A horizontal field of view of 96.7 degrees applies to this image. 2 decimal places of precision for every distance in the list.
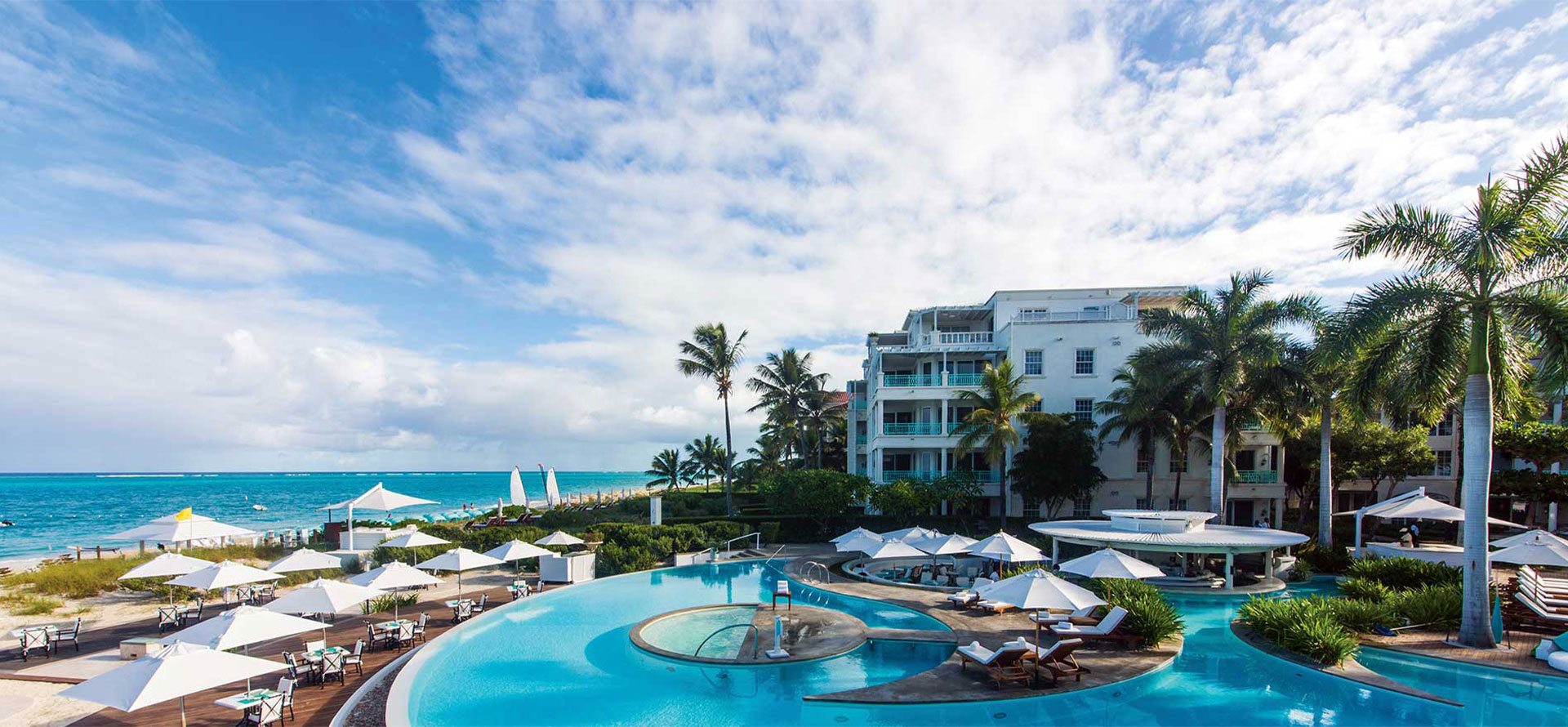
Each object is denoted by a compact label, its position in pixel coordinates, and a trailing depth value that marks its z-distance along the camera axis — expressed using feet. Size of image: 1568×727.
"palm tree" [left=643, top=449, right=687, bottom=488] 225.15
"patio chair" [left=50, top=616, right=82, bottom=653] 48.87
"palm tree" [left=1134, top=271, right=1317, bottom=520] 81.41
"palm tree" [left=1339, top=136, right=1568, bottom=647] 43.75
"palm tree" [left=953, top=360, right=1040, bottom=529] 99.66
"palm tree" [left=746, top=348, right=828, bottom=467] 145.48
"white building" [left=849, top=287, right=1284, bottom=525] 115.75
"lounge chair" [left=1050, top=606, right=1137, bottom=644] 47.29
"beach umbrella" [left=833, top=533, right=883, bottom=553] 71.92
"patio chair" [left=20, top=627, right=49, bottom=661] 46.75
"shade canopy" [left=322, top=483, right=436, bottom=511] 82.23
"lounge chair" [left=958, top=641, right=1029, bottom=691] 41.32
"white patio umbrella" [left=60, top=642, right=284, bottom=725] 28.48
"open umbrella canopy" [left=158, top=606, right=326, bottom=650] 35.83
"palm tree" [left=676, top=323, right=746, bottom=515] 129.39
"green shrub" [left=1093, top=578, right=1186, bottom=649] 47.85
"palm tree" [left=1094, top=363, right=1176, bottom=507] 91.56
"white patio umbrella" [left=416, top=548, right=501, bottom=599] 61.15
